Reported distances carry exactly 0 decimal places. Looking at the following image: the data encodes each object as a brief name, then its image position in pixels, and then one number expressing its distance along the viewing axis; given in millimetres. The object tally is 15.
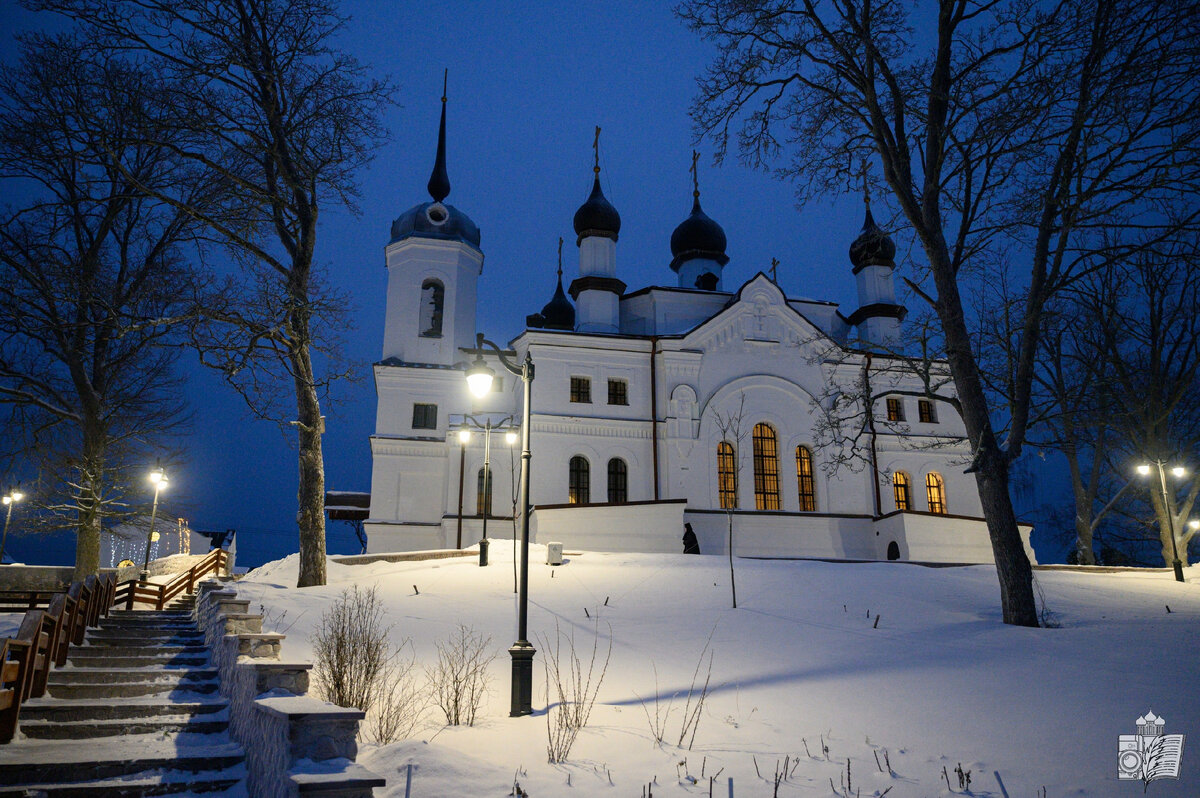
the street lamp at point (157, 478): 20912
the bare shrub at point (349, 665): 6895
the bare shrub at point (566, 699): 5883
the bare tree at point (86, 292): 15438
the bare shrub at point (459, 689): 6633
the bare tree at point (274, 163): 14531
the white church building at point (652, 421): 27406
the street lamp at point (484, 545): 17547
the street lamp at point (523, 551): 6938
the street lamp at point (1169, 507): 18495
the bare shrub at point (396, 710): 6082
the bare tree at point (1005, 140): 11539
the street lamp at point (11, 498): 23847
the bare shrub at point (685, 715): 6344
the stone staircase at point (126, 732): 5254
